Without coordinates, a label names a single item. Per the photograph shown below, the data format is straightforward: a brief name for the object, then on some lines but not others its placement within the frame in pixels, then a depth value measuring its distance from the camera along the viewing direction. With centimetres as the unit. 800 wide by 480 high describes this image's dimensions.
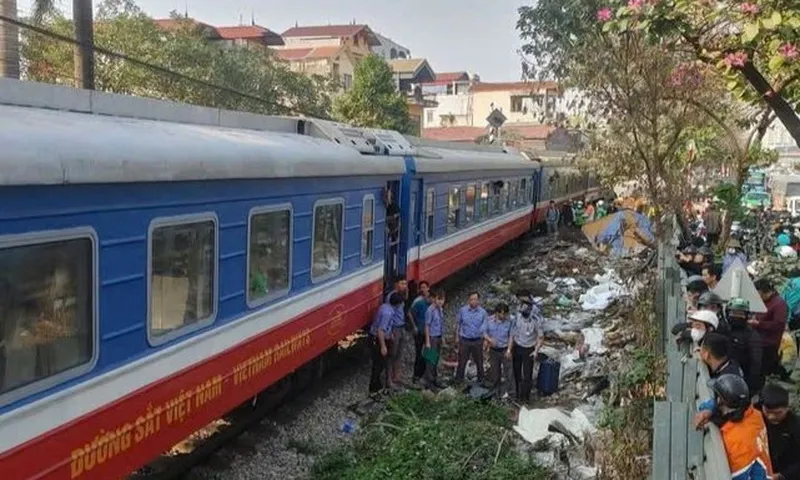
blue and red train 456
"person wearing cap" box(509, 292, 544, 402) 1049
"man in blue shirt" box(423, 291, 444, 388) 1096
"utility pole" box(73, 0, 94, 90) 1362
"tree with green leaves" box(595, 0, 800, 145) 567
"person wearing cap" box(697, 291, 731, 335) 733
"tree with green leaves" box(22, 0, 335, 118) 2409
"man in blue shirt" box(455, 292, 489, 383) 1078
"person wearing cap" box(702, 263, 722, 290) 945
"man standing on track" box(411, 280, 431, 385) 1123
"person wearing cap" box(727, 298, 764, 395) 706
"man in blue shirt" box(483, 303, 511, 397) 1061
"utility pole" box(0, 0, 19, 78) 1387
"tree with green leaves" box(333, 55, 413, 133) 3809
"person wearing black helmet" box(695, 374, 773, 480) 468
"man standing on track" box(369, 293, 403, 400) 1054
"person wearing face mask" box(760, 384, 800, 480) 518
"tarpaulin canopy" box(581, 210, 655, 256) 1745
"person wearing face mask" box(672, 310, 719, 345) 697
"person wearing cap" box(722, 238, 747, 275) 1015
